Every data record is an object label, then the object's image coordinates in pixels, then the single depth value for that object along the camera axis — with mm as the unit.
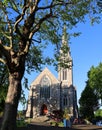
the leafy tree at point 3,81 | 14944
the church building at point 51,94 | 29552
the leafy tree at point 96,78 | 26379
